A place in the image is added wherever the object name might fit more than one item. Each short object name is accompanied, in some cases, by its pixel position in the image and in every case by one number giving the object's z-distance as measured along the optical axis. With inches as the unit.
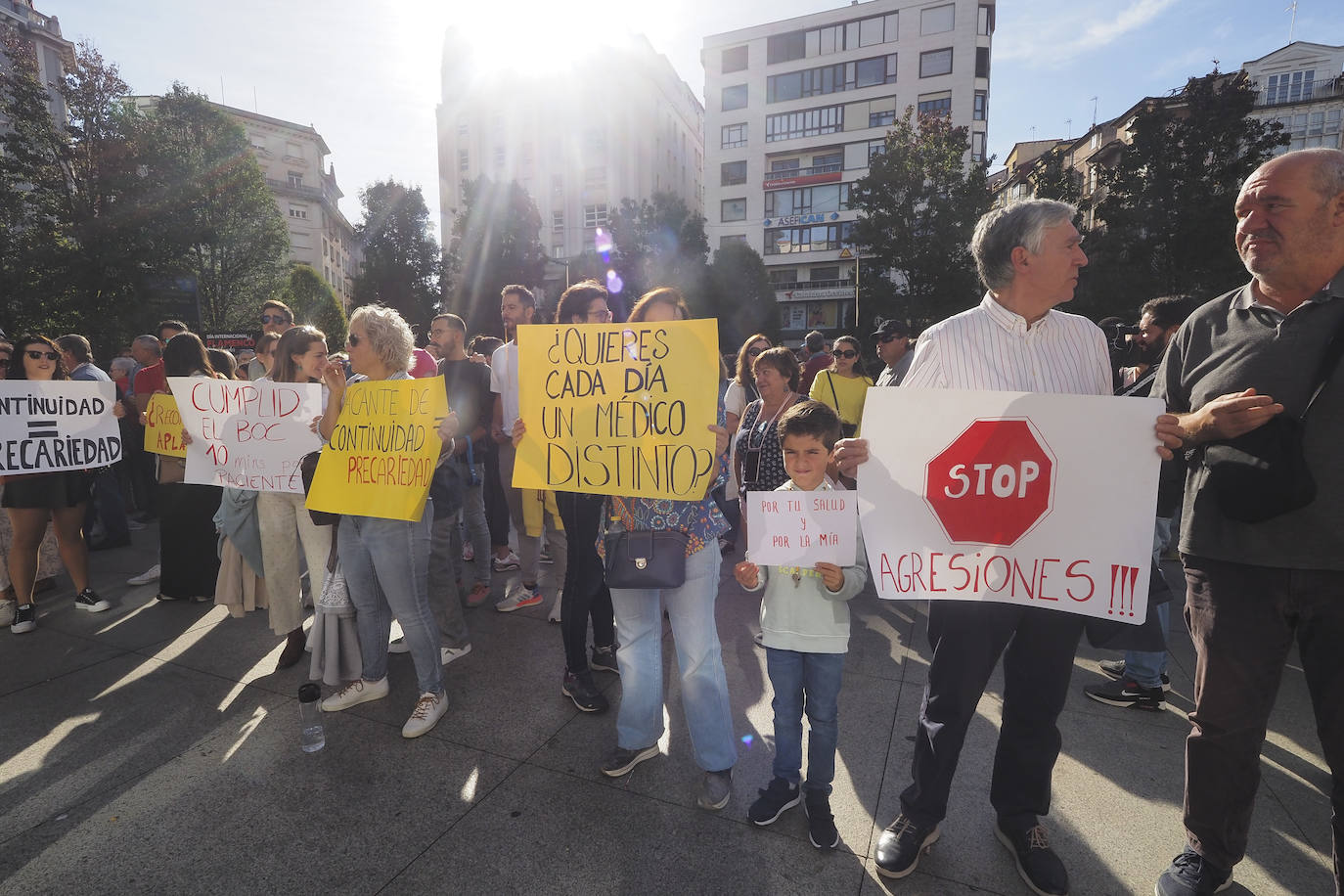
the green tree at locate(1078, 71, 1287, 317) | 603.2
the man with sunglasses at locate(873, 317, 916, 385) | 225.5
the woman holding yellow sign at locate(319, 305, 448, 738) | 126.6
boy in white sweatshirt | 92.4
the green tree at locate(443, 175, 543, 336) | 1450.5
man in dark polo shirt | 71.6
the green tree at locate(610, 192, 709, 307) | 1322.6
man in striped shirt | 83.7
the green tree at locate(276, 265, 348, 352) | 1512.1
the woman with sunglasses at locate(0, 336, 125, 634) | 179.9
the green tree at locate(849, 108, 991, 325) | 750.5
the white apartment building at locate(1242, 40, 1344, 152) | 1733.5
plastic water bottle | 116.3
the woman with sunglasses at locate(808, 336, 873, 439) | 206.4
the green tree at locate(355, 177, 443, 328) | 1433.3
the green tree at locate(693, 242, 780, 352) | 1321.4
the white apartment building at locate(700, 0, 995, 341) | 1626.5
